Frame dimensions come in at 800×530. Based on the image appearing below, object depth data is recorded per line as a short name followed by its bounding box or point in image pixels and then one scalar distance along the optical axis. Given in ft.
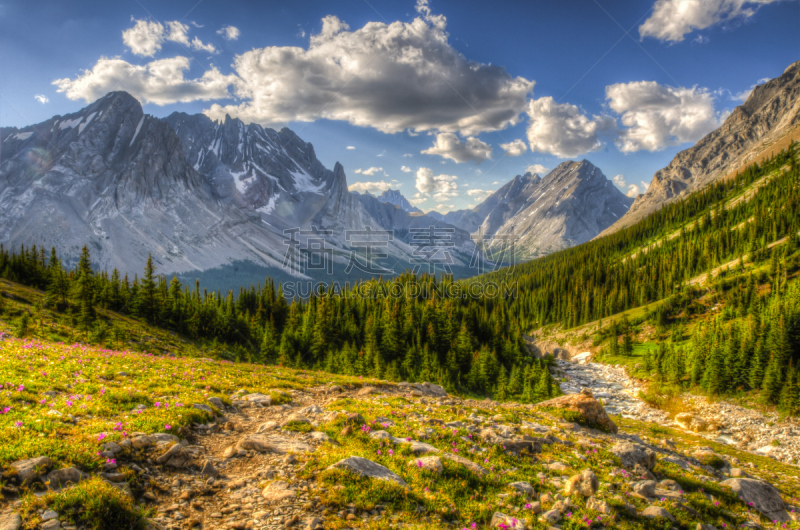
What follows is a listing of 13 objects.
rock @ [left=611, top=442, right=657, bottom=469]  40.19
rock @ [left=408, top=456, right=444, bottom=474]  29.12
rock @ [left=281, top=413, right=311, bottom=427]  38.45
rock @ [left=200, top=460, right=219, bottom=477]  25.96
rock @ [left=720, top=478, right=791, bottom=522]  34.99
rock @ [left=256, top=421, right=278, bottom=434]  36.48
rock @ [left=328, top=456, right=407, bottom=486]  26.76
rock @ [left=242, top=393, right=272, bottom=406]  47.83
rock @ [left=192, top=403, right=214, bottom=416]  37.35
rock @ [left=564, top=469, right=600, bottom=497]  29.66
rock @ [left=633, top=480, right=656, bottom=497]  31.22
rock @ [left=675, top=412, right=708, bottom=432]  128.89
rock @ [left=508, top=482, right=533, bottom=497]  28.99
